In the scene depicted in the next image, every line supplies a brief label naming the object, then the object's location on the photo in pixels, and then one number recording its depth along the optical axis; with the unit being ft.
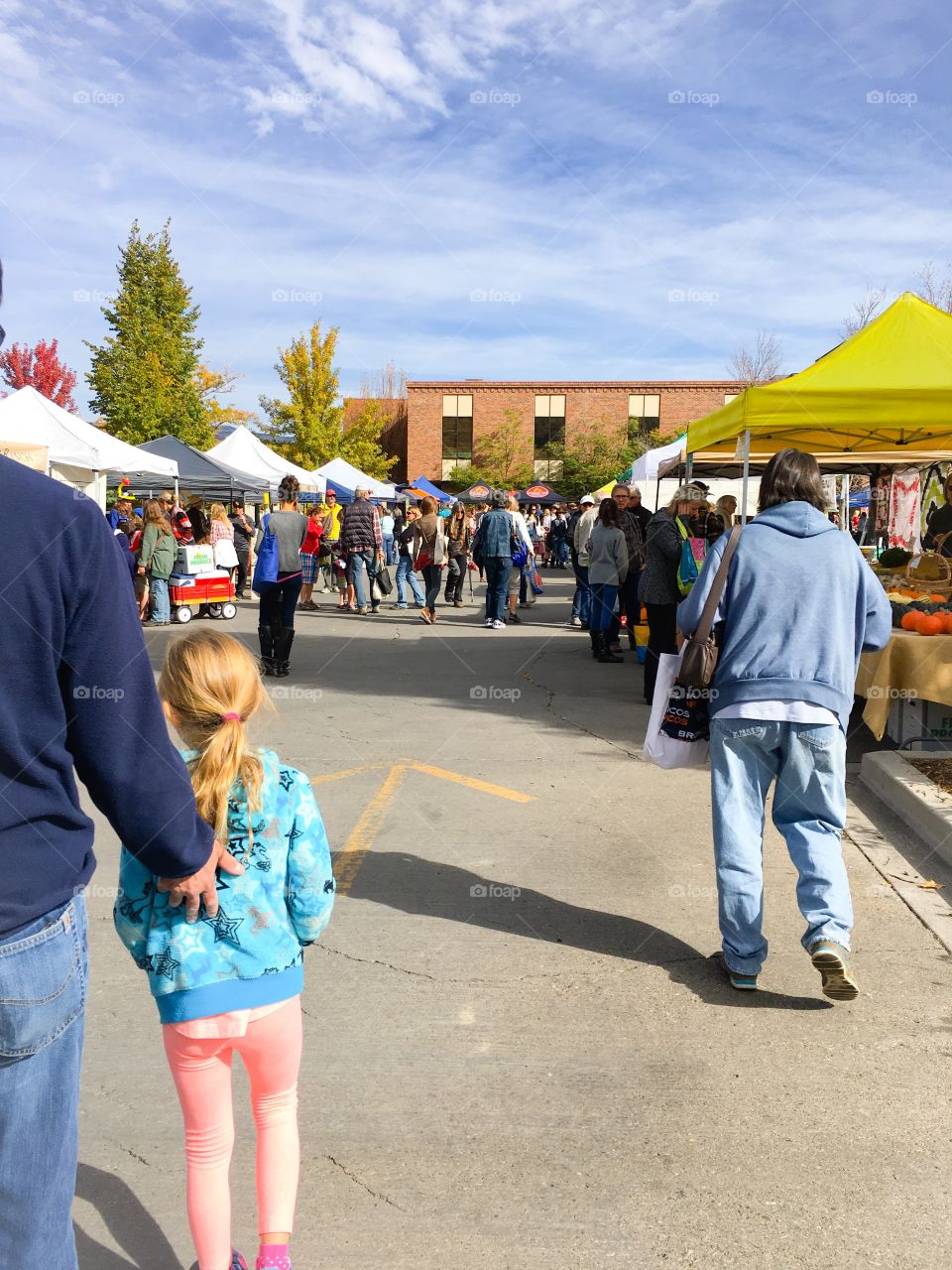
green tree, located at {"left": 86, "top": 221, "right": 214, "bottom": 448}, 114.11
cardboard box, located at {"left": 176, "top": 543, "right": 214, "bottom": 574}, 57.41
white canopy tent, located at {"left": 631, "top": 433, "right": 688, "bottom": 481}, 56.59
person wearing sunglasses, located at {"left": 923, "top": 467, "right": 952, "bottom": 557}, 30.81
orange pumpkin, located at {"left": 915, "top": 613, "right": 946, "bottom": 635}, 24.62
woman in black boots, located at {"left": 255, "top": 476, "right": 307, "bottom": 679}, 36.01
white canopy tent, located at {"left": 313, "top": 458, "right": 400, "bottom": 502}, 105.50
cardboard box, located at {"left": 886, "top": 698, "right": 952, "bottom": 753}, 25.55
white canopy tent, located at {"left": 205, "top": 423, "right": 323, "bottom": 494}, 88.53
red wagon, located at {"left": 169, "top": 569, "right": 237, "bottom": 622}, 58.03
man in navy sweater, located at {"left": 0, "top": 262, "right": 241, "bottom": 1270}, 5.28
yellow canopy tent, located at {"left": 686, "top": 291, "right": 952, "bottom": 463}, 26.61
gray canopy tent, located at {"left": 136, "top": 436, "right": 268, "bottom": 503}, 72.90
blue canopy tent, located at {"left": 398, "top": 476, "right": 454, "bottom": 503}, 125.47
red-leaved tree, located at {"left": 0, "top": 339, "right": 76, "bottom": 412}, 181.98
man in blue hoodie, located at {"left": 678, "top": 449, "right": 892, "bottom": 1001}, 12.76
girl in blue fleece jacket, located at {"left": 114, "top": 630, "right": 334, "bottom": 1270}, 7.29
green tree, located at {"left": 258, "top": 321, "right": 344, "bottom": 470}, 164.35
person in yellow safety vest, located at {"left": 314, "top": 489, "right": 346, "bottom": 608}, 71.26
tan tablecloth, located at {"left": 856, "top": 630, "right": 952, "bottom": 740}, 23.97
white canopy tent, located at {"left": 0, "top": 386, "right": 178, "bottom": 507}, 52.95
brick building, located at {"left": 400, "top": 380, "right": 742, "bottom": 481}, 204.64
